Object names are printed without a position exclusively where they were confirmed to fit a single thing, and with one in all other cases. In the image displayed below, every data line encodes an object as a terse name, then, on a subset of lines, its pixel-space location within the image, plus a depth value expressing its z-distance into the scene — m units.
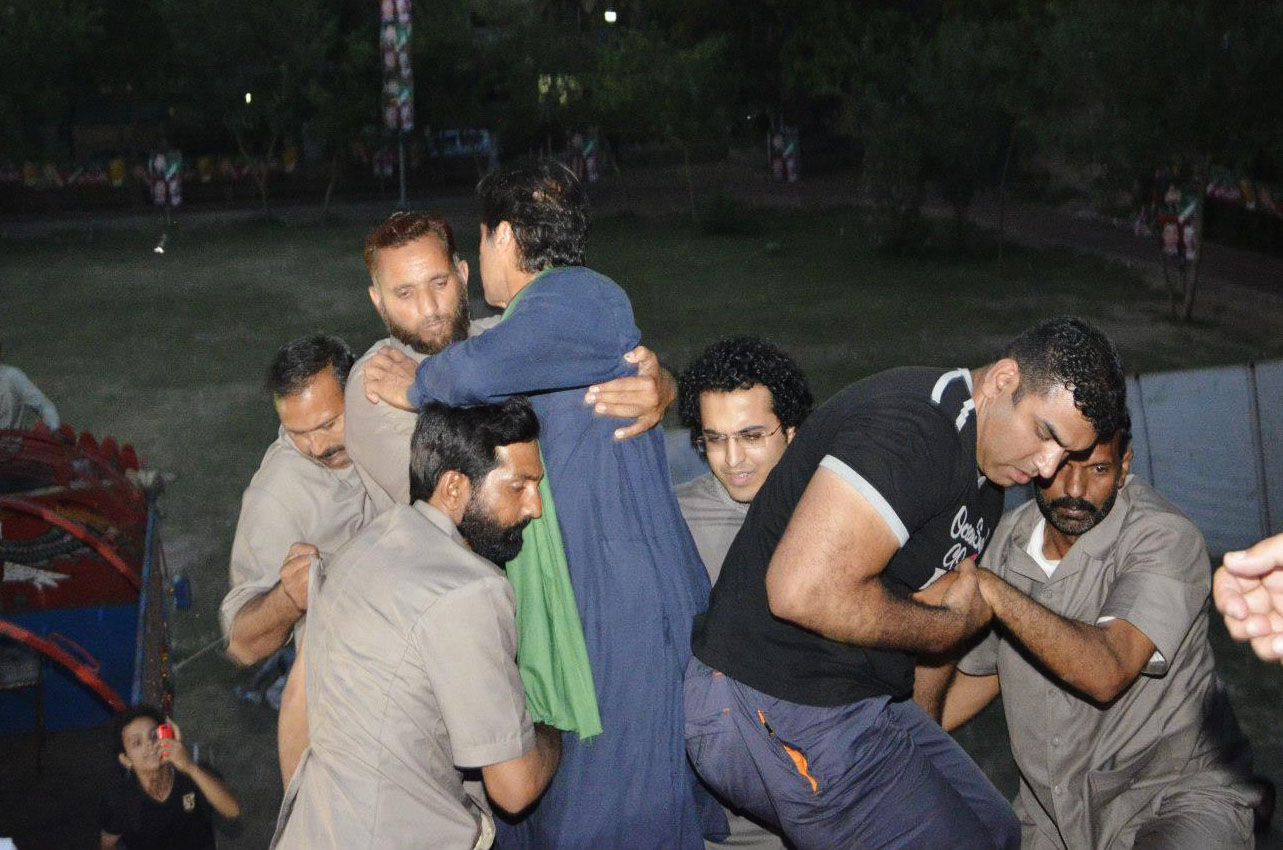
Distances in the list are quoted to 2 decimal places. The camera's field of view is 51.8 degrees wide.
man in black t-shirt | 2.90
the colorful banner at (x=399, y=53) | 25.44
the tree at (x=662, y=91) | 30.31
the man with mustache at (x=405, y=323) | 3.52
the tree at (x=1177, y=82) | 17.05
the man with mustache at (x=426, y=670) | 2.90
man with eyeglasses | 4.37
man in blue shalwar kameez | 3.24
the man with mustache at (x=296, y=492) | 4.08
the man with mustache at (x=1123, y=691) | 3.78
